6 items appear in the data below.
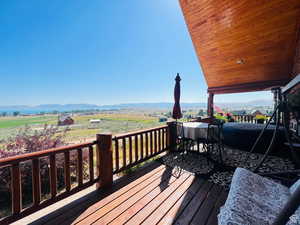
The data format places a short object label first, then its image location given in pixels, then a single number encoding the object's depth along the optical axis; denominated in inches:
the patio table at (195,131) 147.8
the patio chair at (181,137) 162.4
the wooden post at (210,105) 346.3
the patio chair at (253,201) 40.4
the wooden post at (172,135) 172.1
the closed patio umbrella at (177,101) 157.1
